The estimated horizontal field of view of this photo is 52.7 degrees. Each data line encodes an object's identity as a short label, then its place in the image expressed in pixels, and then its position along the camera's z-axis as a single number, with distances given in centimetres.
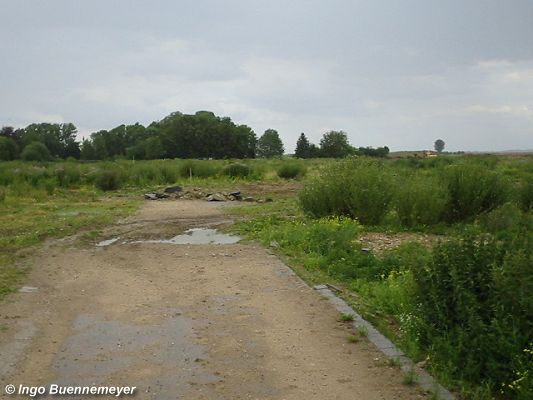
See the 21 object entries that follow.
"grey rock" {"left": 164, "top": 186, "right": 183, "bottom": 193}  2647
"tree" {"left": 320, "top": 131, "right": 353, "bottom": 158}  7919
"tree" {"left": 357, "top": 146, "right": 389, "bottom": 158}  7893
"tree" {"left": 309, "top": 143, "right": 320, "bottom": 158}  8615
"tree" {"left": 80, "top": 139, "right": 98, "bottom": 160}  8131
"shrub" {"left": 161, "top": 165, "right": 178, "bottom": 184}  3352
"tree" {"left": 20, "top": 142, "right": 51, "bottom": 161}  6360
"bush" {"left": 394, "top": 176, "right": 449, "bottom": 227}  1312
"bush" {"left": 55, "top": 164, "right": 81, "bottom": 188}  3014
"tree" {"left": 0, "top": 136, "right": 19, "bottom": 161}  6712
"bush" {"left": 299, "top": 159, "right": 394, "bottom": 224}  1326
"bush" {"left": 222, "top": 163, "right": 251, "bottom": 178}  3718
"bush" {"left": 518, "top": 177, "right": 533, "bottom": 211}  1600
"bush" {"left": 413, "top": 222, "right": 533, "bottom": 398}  419
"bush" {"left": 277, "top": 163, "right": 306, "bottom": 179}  3828
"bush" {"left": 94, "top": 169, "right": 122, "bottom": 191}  3017
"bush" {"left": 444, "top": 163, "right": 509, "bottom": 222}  1400
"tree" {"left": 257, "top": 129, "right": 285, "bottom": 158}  10800
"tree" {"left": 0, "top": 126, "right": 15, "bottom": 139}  8112
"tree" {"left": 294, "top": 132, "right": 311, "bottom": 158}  8844
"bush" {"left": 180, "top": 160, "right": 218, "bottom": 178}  3648
